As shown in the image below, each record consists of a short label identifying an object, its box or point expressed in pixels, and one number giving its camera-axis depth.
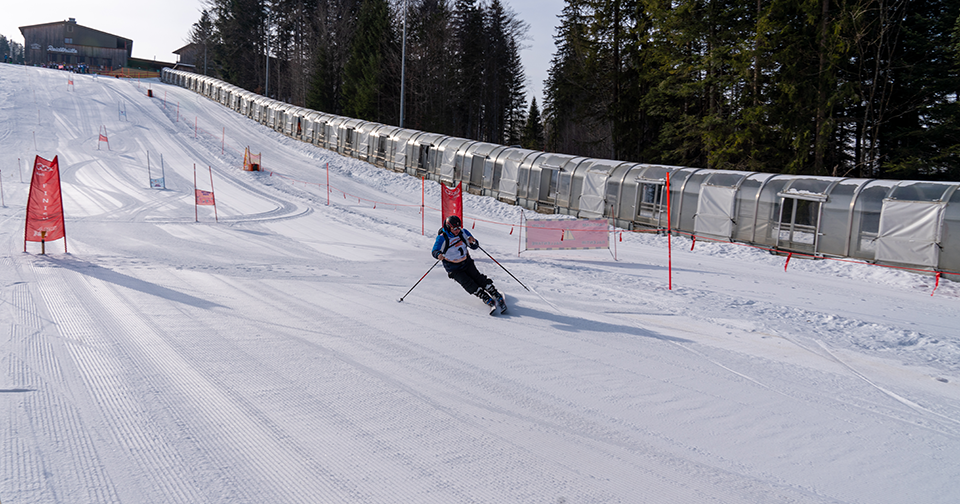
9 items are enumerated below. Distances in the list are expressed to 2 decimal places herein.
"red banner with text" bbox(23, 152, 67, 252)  10.80
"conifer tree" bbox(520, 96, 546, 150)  62.08
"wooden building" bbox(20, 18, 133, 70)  86.38
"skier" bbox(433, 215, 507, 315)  8.19
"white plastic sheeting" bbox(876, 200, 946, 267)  13.96
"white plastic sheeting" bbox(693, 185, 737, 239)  17.89
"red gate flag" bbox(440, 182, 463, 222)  15.19
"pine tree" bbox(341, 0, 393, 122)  47.28
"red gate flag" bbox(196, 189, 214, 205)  16.36
